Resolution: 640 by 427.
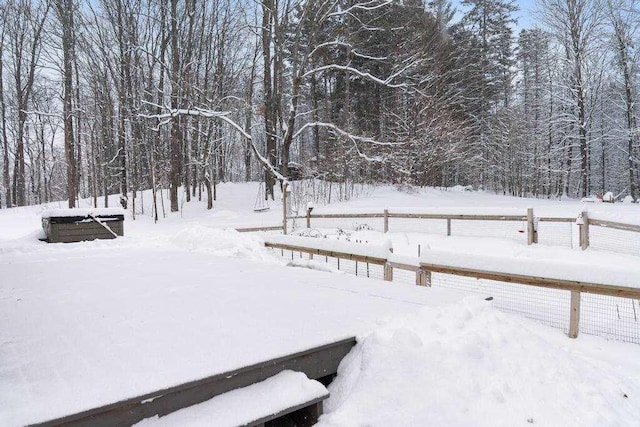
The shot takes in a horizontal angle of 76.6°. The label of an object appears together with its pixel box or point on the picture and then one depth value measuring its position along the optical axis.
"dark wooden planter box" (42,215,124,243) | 7.99
